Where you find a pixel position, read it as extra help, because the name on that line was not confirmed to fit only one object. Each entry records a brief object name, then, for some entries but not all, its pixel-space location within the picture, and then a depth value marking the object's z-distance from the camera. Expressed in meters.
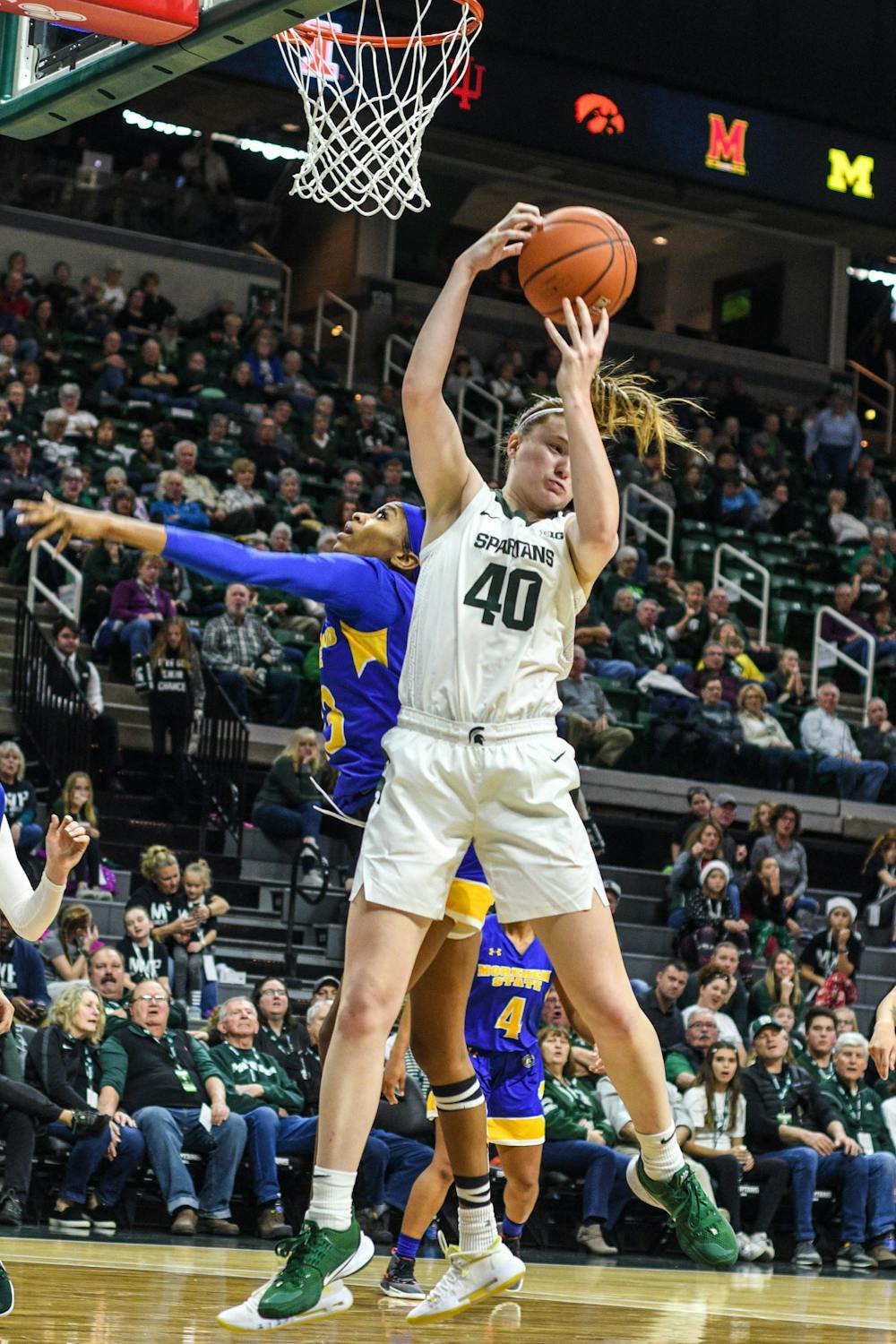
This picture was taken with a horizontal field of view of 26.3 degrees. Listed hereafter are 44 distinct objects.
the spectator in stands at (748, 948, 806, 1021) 12.91
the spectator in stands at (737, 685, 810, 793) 16.72
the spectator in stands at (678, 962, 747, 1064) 12.05
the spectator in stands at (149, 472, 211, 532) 15.88
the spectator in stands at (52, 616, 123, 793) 13.80
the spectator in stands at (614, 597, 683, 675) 16.92
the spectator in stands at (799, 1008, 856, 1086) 11.97
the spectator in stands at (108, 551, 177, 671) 14.52
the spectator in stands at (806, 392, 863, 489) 23.88
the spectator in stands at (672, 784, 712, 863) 14.84
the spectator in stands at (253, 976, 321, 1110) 10.62
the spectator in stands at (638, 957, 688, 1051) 11.93
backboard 6.29
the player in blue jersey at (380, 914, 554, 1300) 6.76
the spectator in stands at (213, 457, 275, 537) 16.36
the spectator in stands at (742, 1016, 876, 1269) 11.24
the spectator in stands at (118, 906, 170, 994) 11.12
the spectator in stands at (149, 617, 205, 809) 13.90
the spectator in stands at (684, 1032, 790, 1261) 10.92
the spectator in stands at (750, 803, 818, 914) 14.62
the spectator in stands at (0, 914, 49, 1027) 10.37
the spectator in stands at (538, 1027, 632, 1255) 10.48
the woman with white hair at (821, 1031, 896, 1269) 11.43
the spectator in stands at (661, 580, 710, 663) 17.98
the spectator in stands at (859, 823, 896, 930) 15.45
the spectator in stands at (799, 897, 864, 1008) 13.97
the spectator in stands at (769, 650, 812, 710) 17.81
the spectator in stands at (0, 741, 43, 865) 11.71
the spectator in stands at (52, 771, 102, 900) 12.14
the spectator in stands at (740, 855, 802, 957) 14.17
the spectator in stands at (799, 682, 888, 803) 17.02
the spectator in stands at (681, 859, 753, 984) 13.51
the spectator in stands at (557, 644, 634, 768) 15.62
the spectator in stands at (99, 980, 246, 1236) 9.70
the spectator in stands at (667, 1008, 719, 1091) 11.47
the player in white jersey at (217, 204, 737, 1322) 4.67
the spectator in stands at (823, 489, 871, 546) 21.89
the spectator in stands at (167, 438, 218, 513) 16.64
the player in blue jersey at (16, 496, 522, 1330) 5.61
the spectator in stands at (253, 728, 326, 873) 13.41
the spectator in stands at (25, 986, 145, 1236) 9.48
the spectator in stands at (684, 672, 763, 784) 16.45
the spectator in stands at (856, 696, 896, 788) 17.41
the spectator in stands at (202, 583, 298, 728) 14.48
